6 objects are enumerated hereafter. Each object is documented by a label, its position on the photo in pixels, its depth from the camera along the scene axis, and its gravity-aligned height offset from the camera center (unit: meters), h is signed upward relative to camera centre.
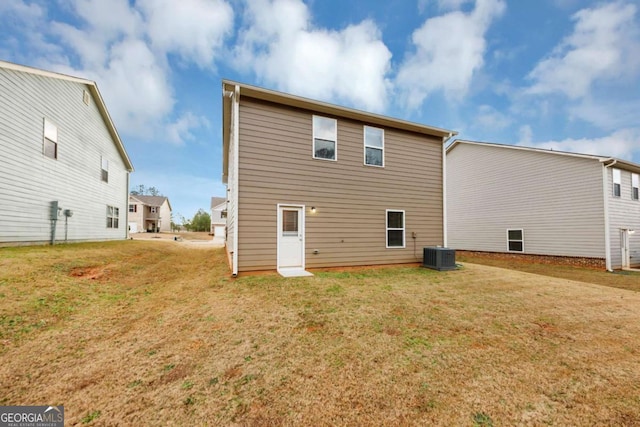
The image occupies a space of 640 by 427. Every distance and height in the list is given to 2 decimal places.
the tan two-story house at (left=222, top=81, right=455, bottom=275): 6.91 +1.28
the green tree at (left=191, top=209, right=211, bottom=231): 44.94 +0.17
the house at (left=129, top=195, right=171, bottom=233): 35.38 +1.47
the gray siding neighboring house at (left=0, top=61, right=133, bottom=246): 7.60 +2.52
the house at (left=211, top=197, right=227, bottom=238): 34.84 +1.19
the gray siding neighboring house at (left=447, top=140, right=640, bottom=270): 10.48 +0.95
